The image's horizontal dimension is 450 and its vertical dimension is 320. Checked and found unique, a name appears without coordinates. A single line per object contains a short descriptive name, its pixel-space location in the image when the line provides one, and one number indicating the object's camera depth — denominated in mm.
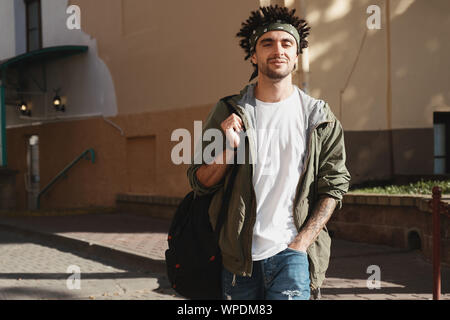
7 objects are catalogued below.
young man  2586
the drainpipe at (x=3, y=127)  15922
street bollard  5219
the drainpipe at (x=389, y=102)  10641
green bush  8598
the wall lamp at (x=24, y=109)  17889
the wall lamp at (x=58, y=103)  16656
